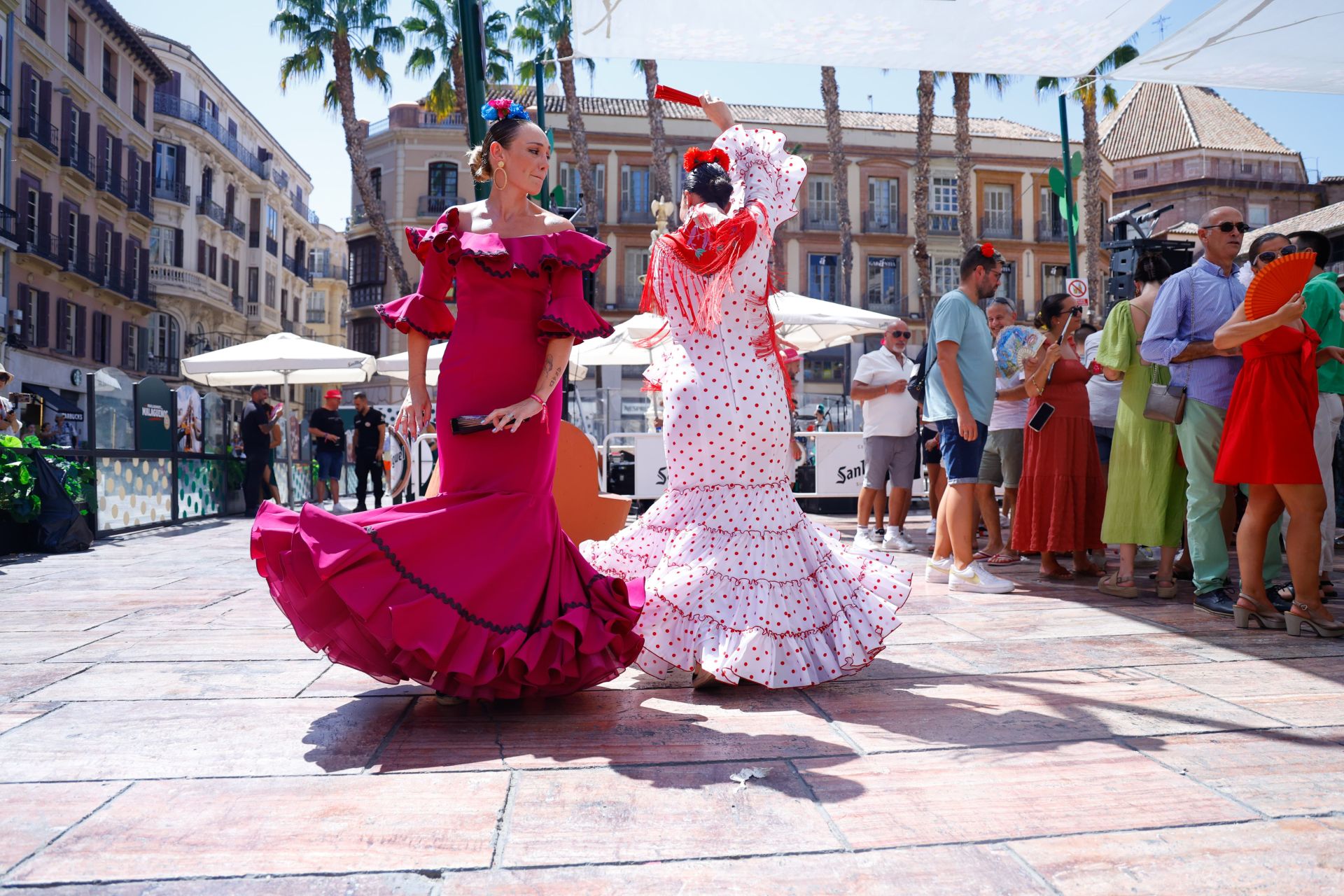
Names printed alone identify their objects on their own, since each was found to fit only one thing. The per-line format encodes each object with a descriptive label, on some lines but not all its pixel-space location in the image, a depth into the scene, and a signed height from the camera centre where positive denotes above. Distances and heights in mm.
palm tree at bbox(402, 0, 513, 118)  27922 +10764
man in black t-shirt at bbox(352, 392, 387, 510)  14109 +252
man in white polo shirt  8398 +260
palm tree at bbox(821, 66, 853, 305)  27094 +7845
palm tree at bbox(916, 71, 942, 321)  25750 +7185
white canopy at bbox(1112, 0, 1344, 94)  5324 +2219
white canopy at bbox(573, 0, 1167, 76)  5723 +2429
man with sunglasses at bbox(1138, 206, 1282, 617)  4891 +433
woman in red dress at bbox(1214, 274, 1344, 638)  4254 +35
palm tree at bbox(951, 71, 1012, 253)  25859 +7638
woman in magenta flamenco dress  2877 -180
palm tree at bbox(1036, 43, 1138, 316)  23641 +7337
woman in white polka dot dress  3467 -88
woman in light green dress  5398 -35
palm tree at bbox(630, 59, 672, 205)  28125 +8717
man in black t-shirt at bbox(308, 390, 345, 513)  14906 +328
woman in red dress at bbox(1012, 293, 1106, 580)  6234 -18
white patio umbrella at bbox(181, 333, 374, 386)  13648 +1318
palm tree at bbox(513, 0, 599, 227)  27922 +11206
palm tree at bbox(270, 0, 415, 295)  26719 +10305
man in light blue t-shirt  5398 +324
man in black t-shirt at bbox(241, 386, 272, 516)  14164 +310
